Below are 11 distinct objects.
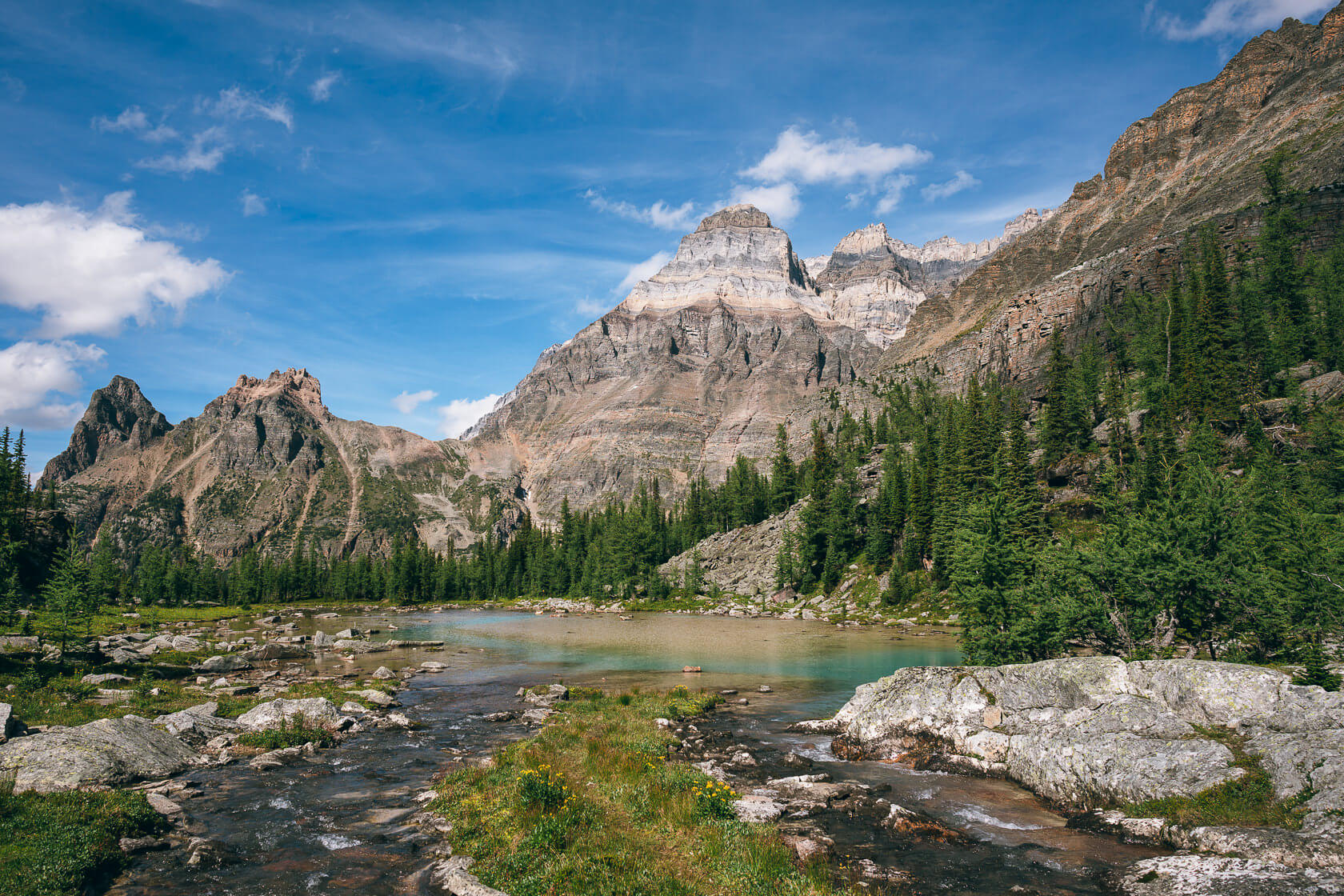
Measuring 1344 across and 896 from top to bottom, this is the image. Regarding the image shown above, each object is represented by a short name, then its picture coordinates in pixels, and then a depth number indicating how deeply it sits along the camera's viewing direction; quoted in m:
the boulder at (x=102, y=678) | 35.44
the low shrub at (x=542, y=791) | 17.27
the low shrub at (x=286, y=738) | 25.97
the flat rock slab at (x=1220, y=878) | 13.13
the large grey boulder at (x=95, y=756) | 18.23
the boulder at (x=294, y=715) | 28.39
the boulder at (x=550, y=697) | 37.09
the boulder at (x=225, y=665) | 47.69
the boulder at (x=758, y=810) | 18.05
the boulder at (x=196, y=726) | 25.95
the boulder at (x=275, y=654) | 55.36
